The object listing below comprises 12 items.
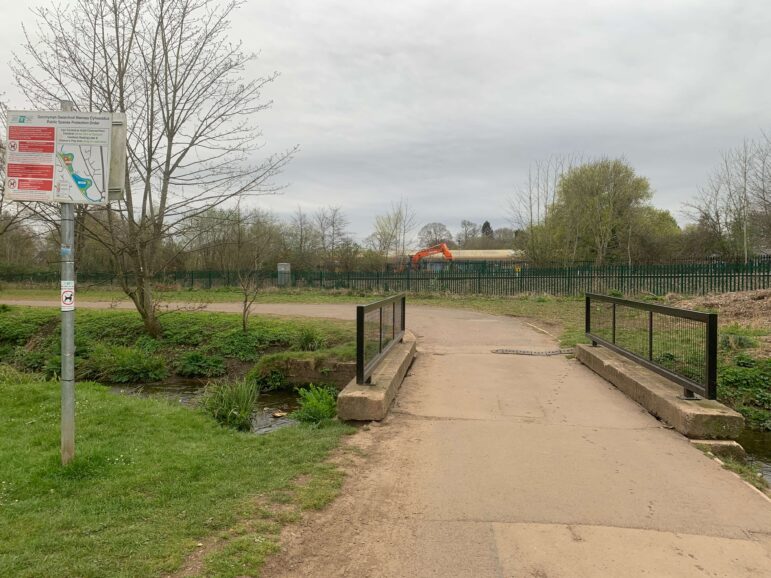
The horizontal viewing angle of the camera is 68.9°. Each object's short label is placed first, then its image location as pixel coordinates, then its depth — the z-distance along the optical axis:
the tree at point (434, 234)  83.31
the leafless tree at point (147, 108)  13.06
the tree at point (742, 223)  25.70
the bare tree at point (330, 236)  46.40
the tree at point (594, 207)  35.69
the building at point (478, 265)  29.70
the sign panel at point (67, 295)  4.27
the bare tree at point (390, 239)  47.50
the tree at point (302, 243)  42.84
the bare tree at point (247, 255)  14.26
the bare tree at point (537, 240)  33.03
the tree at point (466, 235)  92.06
